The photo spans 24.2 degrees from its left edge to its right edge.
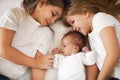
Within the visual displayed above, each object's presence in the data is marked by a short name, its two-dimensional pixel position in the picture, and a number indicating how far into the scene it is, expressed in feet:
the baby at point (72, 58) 4.61
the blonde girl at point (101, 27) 4.44
